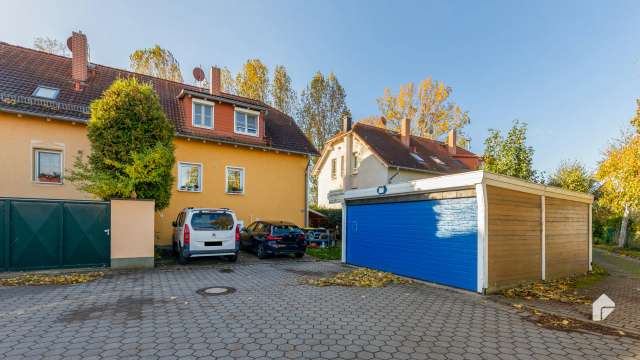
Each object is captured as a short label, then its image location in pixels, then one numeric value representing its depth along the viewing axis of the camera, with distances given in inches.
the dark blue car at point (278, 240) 508.7
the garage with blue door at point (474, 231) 313.4
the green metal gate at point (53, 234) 357.1
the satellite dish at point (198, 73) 813.2
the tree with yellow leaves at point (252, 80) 1106.1
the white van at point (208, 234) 428.5
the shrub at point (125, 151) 414.0
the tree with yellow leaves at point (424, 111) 1212.5
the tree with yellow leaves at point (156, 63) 975.0
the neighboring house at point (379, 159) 903.1
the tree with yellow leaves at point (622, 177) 513.3
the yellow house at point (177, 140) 502.6
